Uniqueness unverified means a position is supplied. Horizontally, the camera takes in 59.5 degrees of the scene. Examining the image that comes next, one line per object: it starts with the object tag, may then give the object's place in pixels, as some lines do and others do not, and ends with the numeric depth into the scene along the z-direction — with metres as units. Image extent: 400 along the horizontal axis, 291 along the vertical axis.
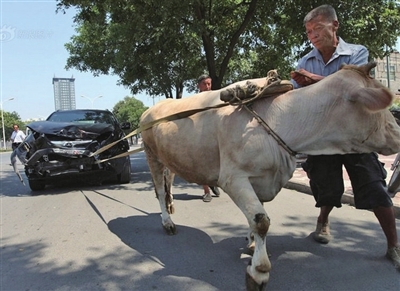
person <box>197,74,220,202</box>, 5.71
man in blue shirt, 3.00
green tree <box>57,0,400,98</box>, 8.09
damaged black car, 6.85
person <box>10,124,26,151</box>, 15.50
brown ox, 2.46
